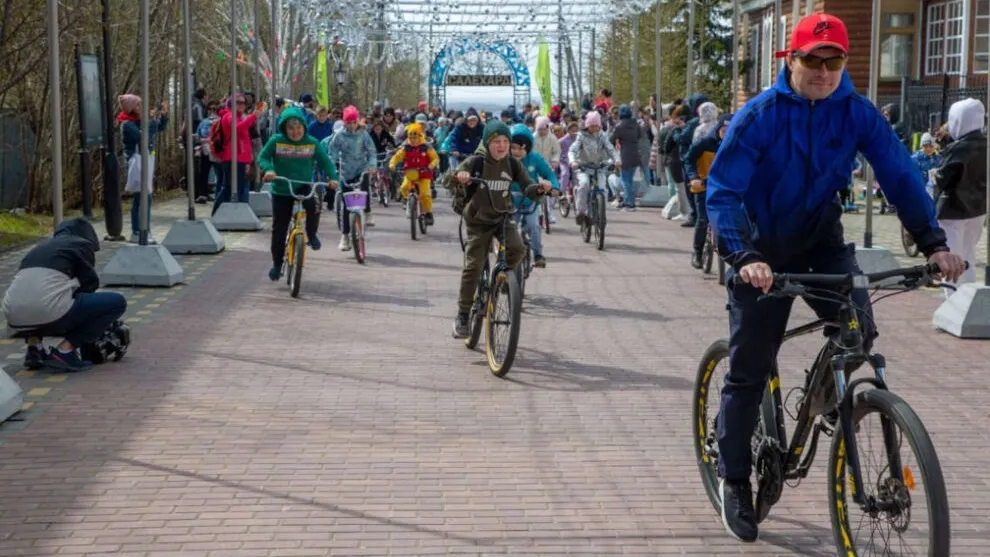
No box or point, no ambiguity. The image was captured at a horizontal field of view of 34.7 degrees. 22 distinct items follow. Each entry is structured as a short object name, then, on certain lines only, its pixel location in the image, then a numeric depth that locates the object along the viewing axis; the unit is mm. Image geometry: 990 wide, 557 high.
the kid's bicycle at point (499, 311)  9875
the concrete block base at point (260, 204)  25344
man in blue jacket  5301
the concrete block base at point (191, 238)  18172
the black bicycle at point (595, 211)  19688
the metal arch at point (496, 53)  62194
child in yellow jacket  21500
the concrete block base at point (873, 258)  15023
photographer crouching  9938
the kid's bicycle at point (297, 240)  14383
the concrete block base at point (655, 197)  29141
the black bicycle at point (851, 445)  4641
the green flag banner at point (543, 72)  55000
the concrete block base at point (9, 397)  8391
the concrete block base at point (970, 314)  11656
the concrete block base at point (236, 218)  21859
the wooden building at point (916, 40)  35656
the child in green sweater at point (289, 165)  15297
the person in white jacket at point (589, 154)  20797
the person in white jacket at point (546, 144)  23781
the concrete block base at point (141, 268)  14820
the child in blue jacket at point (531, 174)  13156
